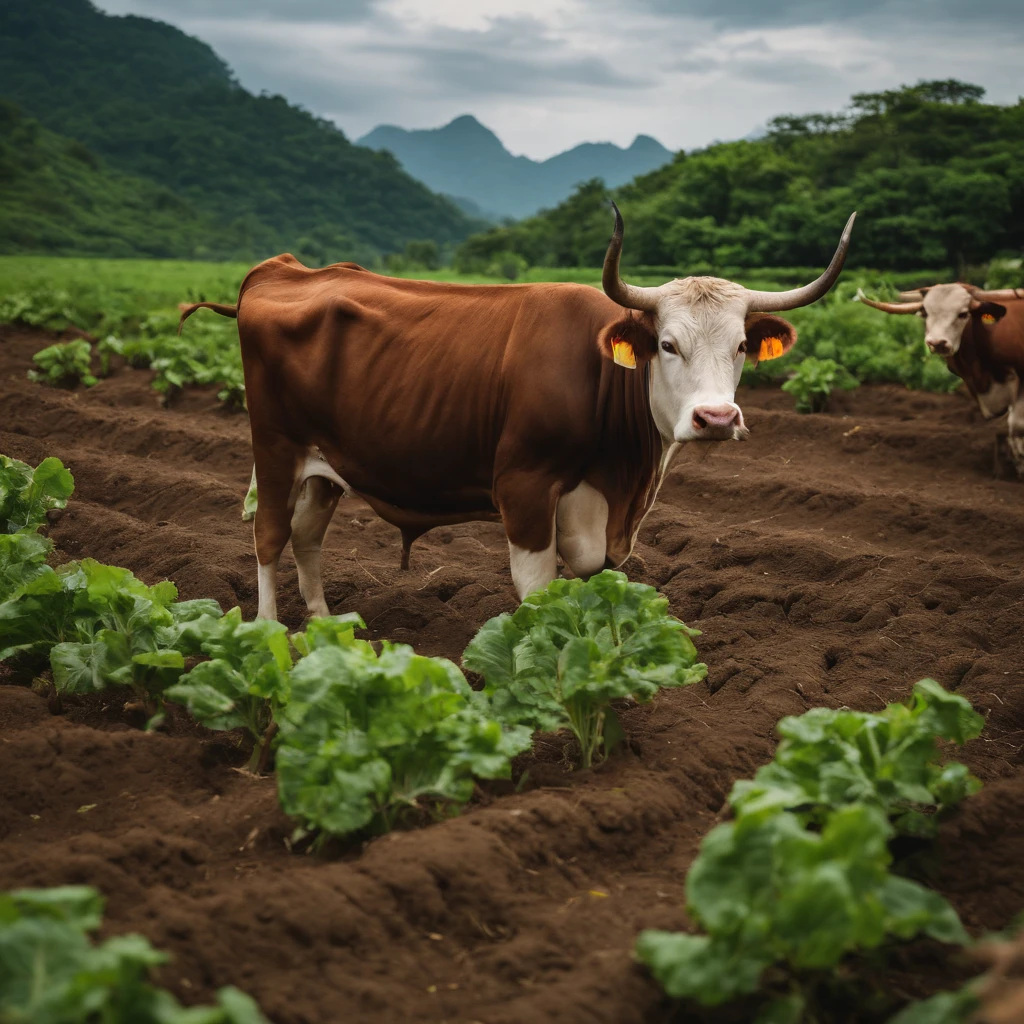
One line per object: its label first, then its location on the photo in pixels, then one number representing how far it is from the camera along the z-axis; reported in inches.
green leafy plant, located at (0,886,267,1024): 98.1
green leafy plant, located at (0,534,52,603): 214.8
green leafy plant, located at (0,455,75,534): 249.3
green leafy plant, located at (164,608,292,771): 173.5
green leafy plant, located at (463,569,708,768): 176.1
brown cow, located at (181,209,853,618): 211.3
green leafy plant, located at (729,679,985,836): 140.8
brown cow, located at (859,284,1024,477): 423.2
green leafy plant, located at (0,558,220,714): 192.1
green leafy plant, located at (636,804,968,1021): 109.2
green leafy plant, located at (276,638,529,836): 147.6
